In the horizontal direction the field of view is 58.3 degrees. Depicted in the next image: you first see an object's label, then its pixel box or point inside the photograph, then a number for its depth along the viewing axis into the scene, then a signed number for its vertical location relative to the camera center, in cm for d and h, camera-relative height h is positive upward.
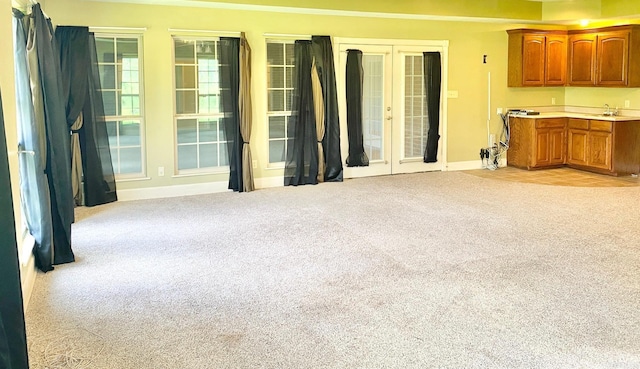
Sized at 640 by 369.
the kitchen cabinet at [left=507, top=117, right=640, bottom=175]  851 -27
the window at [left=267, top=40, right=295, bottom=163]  793 +50
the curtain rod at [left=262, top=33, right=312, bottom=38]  775 +128
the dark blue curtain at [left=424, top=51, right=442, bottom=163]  891 +47
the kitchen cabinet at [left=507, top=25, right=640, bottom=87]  883 +111
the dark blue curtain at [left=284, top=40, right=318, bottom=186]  794 -3
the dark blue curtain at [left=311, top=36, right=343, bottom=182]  805 +31
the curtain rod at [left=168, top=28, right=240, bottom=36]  722 +126
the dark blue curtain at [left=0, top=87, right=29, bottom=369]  211 -56
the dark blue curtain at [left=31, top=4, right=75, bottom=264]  459 -14
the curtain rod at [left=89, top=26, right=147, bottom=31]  683 +123
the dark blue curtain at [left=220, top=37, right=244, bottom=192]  750 +42
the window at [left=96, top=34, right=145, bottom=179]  701 +40
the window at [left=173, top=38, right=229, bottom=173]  744 +31
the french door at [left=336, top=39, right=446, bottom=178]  854 +33
